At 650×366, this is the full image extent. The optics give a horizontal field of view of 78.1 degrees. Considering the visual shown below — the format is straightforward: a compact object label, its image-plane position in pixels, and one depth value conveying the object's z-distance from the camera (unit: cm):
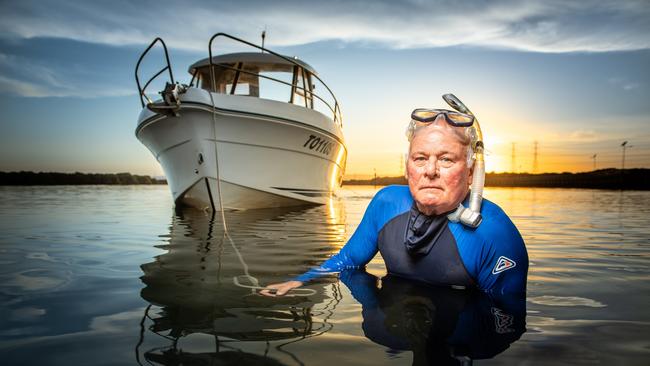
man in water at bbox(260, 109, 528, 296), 232
